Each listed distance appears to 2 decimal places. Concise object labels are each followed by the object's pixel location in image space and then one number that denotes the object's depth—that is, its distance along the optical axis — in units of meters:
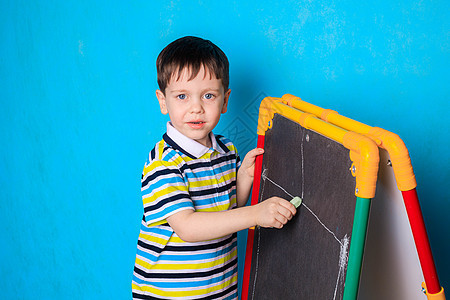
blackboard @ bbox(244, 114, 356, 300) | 0.82
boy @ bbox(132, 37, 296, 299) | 1.08
